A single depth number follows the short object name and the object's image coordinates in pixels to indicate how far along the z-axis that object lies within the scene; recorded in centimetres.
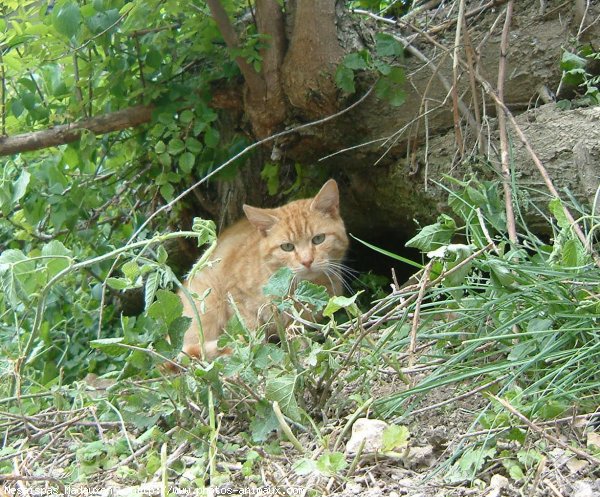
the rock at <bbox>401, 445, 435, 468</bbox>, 194
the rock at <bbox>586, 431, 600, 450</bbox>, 183
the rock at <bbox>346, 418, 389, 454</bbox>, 196
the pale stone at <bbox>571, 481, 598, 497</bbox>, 169
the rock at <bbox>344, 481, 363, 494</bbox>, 182
